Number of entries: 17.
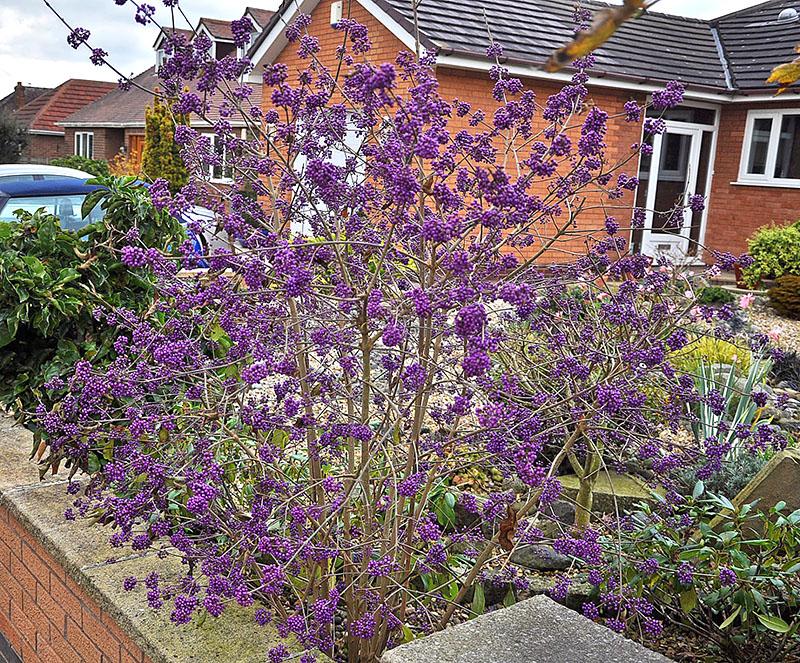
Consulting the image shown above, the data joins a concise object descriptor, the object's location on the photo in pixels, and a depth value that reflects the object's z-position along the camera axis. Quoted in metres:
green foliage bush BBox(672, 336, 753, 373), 6.43
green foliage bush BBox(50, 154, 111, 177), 28.75
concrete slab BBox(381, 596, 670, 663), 1.96
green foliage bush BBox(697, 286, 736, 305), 10.60
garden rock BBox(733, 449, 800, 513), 3.10
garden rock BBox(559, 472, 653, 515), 4.19
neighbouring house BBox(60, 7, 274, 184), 31.48
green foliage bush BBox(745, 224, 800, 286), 12.44
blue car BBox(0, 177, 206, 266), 8.05
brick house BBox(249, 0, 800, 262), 13.42
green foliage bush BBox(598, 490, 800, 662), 2.64
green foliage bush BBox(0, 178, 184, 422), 3.31
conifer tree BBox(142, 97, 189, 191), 23.05
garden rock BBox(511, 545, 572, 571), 3.64
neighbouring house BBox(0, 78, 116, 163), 38.84
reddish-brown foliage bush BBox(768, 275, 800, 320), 11.46
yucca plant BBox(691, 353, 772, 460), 4.49
